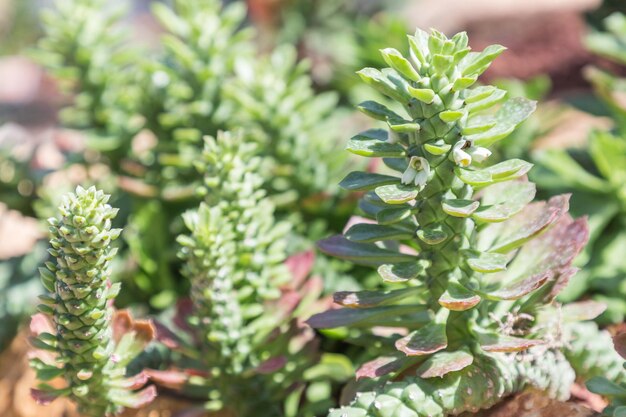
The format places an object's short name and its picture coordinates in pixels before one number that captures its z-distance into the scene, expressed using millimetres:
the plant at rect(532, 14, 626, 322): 648
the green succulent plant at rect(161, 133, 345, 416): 575
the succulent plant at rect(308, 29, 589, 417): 526
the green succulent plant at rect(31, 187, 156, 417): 522
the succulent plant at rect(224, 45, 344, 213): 688
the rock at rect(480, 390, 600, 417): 537
